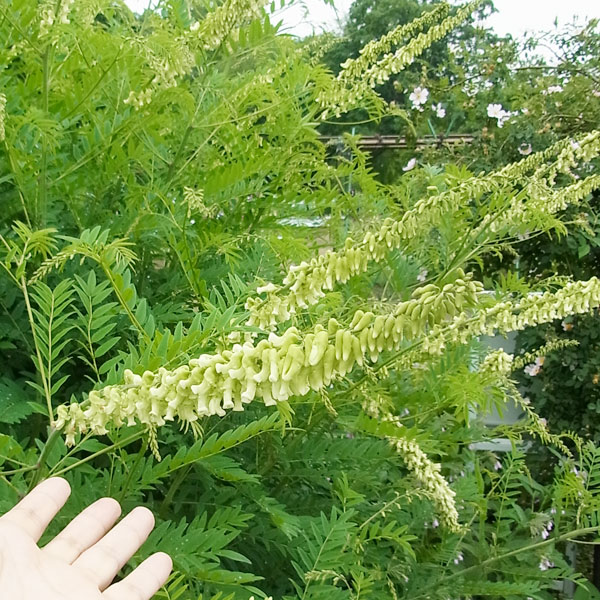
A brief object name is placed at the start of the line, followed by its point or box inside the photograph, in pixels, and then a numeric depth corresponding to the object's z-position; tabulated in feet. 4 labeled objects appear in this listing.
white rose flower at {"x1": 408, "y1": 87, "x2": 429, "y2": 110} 13.29
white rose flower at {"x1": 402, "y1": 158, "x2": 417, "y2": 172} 10.35
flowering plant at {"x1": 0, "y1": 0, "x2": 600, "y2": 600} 2.69
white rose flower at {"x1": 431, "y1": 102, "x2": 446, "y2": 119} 13.29
